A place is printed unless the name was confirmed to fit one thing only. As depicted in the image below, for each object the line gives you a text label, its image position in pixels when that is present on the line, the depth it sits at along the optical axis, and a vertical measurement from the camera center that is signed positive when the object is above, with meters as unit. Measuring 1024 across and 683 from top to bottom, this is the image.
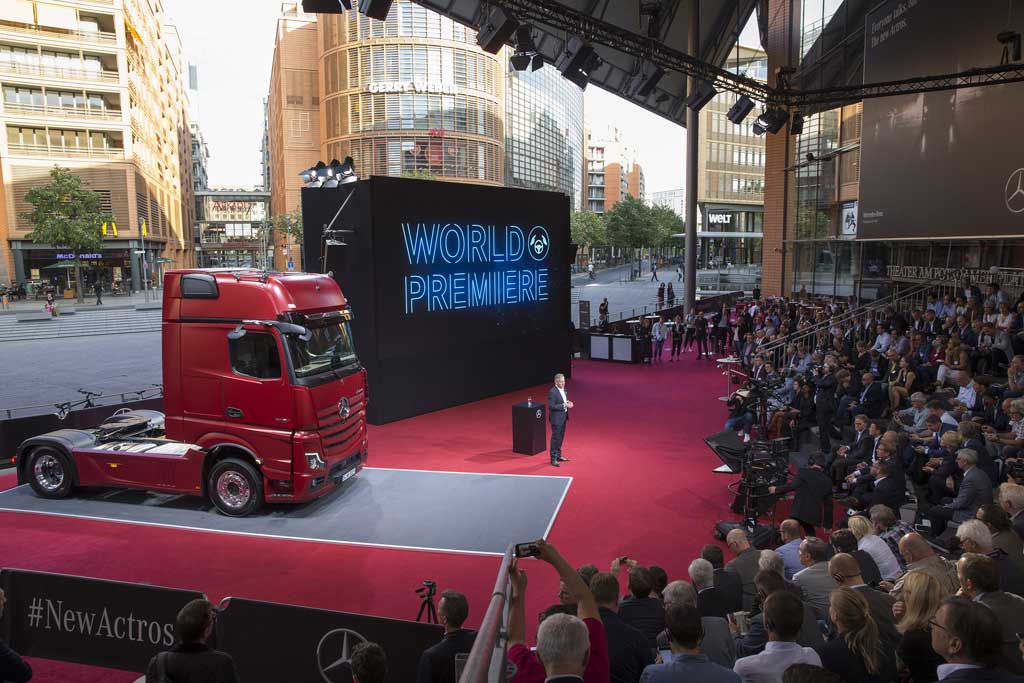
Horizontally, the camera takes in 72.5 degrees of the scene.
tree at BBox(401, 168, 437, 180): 59.84 +8.31
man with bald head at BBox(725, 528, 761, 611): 6.27 -2.68
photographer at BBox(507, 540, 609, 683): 3.00 -1.71
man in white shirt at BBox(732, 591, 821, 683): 3.89 -2.14
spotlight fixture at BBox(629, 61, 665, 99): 19.95 +5.36
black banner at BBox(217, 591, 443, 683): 5.14 -2.78
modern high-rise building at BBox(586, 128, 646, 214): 148.88 +20.87
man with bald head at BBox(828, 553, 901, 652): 4.59 -2.35
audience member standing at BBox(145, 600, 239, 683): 4.25 -2.37
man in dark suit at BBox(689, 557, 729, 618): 5.64 -2.64
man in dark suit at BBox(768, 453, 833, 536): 8.72 -2.87
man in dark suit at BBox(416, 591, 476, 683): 4.27 -2.32
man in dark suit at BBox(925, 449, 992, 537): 7.59 -2.46
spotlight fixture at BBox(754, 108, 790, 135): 19.89 +4.30
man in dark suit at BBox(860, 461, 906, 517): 8.57 -2.73
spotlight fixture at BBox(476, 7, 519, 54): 16.33 +5.66
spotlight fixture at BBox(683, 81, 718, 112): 21.33 +5.38
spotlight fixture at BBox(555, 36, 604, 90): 18.04 +5.52
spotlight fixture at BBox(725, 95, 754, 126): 20.53 +4.72
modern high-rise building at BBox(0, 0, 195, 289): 48.69 +11.04
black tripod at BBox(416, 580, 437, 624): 5.97 -2.80
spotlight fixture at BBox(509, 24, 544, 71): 17.03 +5.58
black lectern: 13.40 -3.07
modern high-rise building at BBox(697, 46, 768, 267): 50.69 +5.61
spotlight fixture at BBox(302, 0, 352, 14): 13.35 +5.09
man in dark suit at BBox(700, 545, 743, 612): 5.81 -2.67
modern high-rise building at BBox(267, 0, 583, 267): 61.69 +15.83
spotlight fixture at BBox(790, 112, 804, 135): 21.53 +4.35
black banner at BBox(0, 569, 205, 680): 5.70 -2.91
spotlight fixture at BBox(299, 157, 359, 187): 15.59 +2.15
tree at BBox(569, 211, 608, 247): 79.44 +4.38
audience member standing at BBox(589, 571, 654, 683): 3.99 -2.20
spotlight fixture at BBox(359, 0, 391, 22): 13.85 +5.22
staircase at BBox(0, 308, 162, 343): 34.44 -2.74
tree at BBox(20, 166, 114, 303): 43.41 +3.67
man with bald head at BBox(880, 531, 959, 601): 5.12 -2.31
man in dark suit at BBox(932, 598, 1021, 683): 3.39 -1.84
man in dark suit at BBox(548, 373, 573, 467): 12.55 -2.63
